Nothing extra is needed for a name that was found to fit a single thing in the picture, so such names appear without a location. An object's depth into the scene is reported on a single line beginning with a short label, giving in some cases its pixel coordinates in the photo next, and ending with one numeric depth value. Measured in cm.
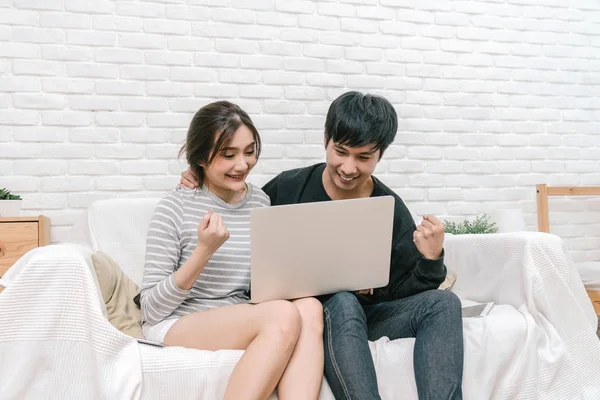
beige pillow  147
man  132
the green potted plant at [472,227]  256
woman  126
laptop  130
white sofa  125
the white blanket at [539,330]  150
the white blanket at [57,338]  123
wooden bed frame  274
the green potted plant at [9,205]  210
